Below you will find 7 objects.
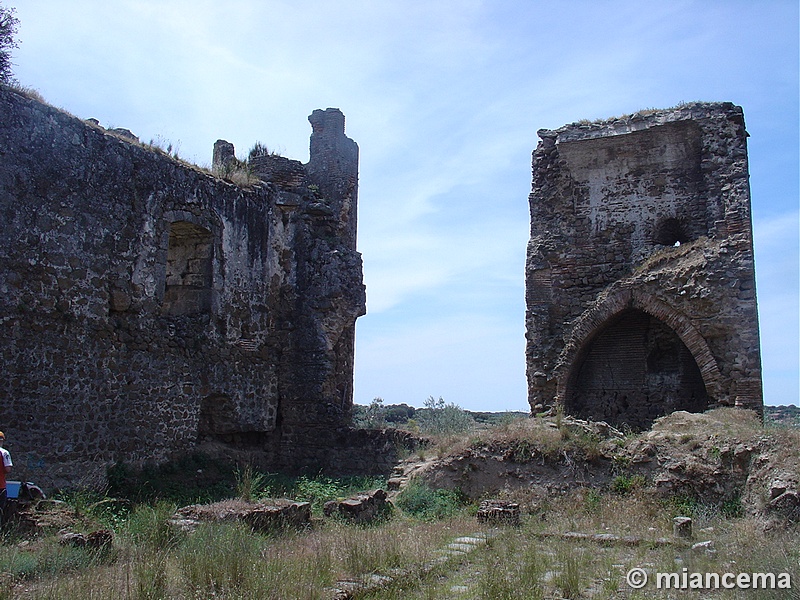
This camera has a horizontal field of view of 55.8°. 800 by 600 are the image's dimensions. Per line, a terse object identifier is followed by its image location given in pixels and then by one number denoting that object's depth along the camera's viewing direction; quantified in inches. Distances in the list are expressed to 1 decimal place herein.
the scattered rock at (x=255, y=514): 331.3
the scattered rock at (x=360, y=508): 388.5
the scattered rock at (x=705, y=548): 294.5
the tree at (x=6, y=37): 521.9
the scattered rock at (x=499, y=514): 380.5
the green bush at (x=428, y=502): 422.0
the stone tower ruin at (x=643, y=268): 552.7
